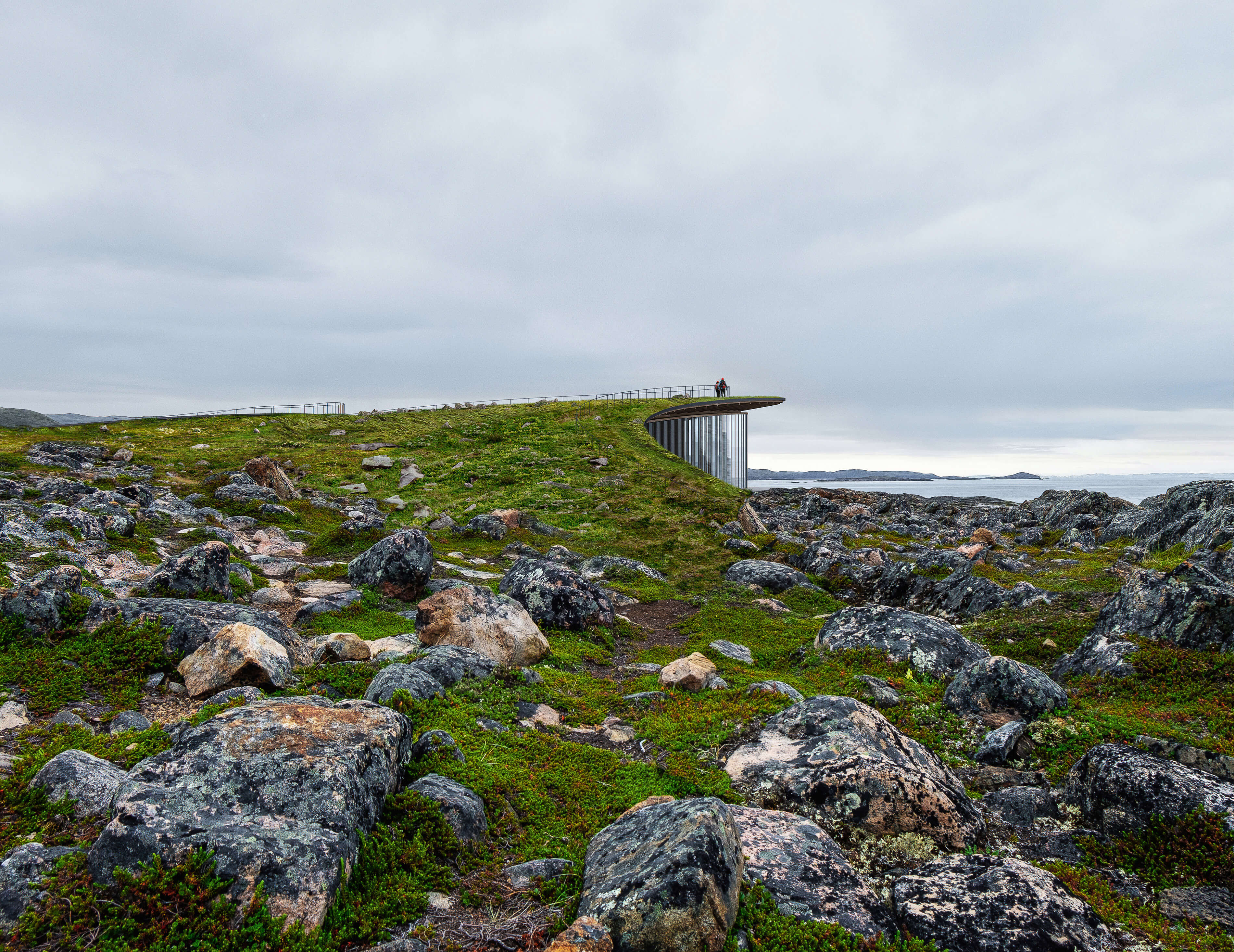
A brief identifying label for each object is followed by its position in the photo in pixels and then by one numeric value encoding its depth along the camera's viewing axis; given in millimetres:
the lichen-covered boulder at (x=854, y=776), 7375
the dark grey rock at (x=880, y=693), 11648
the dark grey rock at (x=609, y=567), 25922
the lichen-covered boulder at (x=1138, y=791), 7113
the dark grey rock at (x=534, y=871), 6133
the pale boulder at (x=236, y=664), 9852
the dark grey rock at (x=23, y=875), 4926
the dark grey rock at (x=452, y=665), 11172
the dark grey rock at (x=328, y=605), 15477
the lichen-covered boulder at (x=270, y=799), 5258
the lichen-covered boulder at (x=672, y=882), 5051
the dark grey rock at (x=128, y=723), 8641
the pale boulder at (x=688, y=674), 12320
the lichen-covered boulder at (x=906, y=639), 13594
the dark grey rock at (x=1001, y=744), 9312
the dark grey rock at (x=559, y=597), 17516
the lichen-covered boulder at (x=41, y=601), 10844
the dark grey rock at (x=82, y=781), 6383
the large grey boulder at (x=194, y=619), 11148
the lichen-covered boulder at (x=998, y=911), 5352
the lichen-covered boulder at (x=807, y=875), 5801
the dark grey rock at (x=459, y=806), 6781
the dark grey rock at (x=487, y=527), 31391
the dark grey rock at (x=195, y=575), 14242
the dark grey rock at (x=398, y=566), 18656
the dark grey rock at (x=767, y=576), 24250
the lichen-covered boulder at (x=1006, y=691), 10375
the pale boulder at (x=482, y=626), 13156
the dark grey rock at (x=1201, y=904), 6047
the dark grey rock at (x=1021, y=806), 7945
